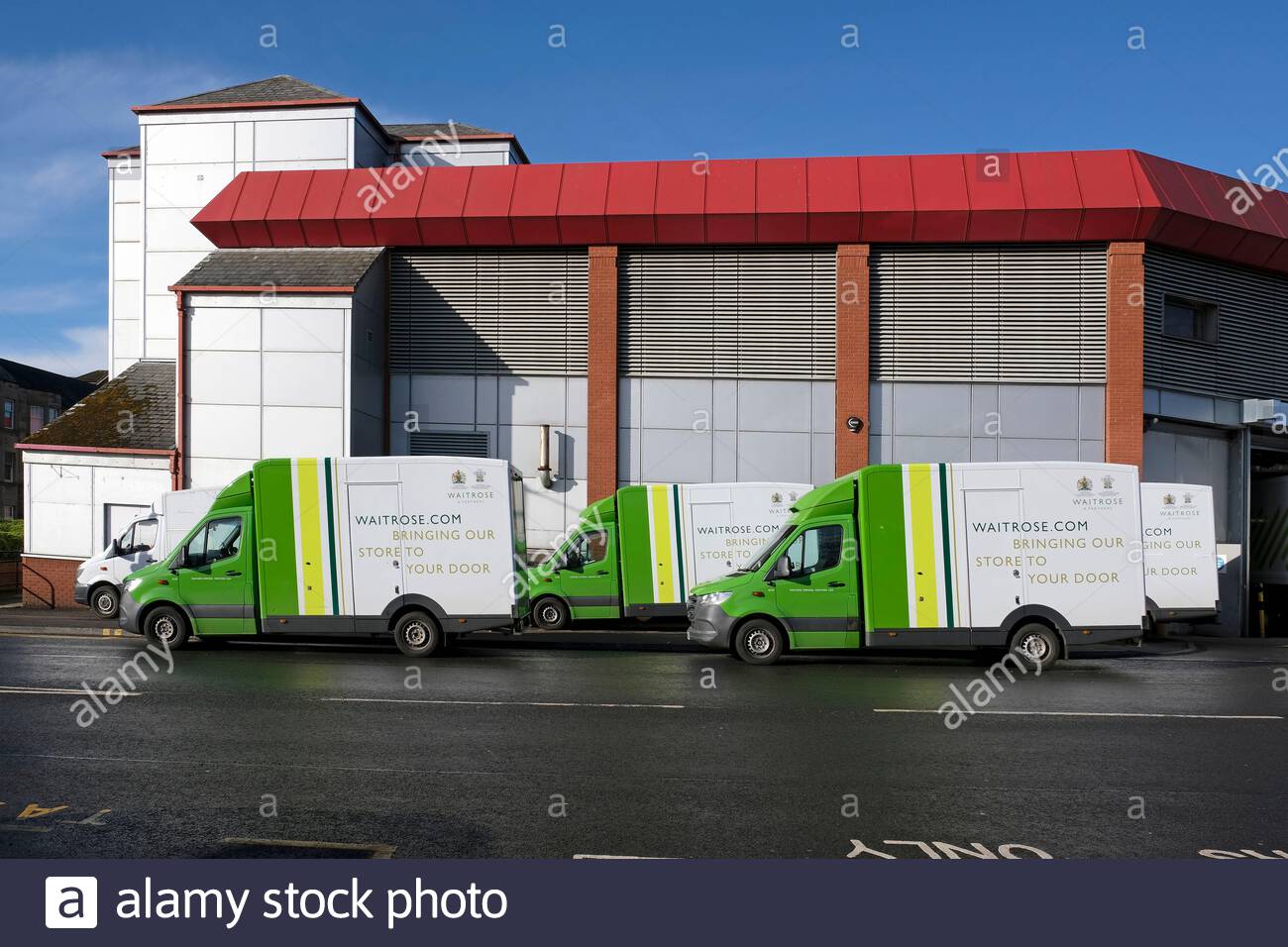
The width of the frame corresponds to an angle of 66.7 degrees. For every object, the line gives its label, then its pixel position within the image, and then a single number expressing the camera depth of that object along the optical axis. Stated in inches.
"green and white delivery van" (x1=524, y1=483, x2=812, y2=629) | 740.6
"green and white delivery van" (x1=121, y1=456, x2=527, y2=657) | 566.9
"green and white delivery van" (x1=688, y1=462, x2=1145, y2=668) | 537.6
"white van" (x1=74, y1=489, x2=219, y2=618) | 832.3
